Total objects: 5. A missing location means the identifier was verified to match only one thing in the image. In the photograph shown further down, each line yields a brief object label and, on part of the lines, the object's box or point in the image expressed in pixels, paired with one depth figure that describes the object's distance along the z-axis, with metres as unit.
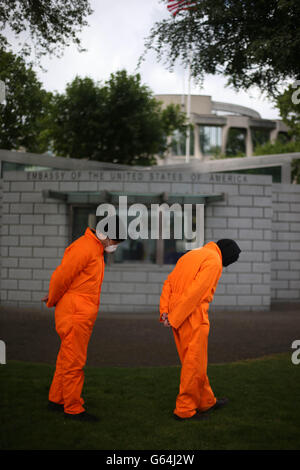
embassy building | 12.27
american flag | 8.58
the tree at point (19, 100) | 9.43
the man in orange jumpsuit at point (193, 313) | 4.37
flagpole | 9.40
